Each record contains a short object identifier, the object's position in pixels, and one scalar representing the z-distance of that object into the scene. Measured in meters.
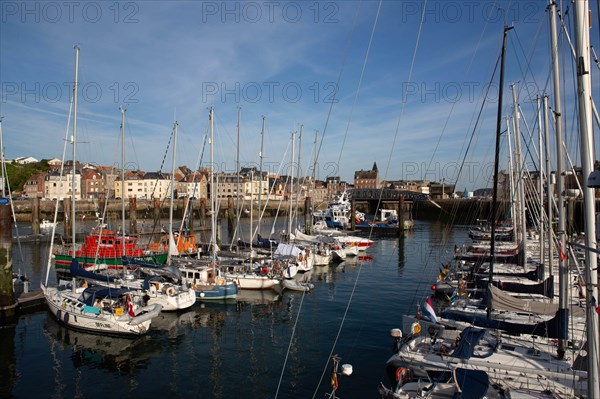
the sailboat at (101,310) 21.49
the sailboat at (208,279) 28.47
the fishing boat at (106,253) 35.99
